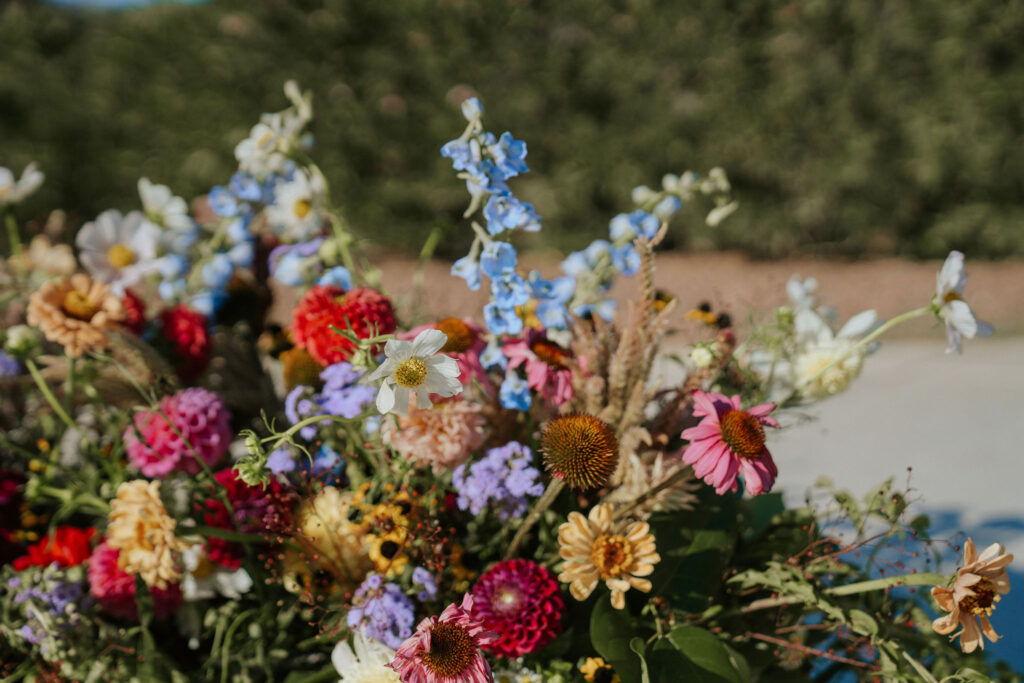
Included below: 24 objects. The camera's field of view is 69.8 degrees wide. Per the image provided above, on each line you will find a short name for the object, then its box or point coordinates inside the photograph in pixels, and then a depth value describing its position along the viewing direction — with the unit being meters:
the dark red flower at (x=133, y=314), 0.98
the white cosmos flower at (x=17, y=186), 1.05
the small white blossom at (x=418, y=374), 0.61
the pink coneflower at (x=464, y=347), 0.76
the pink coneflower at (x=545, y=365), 0.77
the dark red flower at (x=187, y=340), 0.98
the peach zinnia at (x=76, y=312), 0.84
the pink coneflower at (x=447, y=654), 0.58
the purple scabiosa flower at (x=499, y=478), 0.72
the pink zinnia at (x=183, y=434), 0.85
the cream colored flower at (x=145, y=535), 0.73
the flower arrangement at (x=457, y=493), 0.67
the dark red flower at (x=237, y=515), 0.84
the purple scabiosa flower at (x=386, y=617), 0.70
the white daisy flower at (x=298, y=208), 1.06
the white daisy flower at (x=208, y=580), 0.85
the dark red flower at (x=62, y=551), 0.91
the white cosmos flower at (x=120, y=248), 1.02
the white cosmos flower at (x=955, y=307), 0.79
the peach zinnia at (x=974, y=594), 0.63
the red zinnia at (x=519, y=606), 0.69
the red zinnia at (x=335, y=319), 0.83
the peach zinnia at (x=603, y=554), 0.66
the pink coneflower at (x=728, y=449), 0.64
